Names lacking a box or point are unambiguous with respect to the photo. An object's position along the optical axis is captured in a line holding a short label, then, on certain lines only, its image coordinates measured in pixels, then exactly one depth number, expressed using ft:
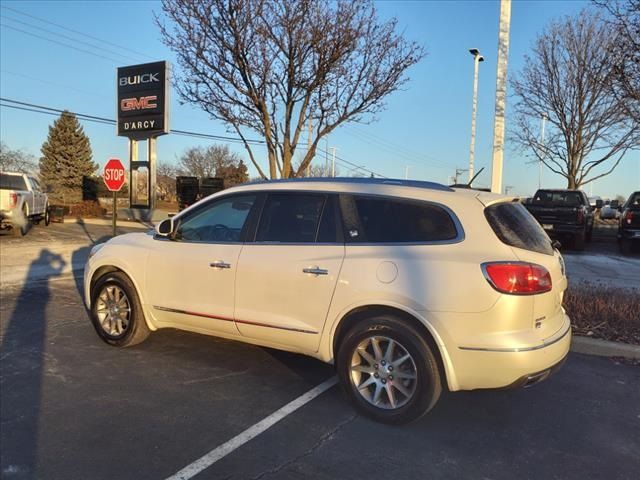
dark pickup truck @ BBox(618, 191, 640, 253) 46.85
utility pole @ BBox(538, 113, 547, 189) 74.26
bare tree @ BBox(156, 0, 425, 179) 43.70
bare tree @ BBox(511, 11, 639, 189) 60.23
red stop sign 39.40
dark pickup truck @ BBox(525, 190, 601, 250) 48.52
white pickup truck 51.67
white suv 11.51
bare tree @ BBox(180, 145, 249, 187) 243.15
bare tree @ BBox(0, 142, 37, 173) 195.52
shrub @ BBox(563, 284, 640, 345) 19.13
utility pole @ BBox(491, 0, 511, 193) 33.30
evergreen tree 152.87
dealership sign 80.07
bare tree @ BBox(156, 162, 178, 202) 217.48
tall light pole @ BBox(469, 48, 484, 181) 71.23
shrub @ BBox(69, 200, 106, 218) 95.96
